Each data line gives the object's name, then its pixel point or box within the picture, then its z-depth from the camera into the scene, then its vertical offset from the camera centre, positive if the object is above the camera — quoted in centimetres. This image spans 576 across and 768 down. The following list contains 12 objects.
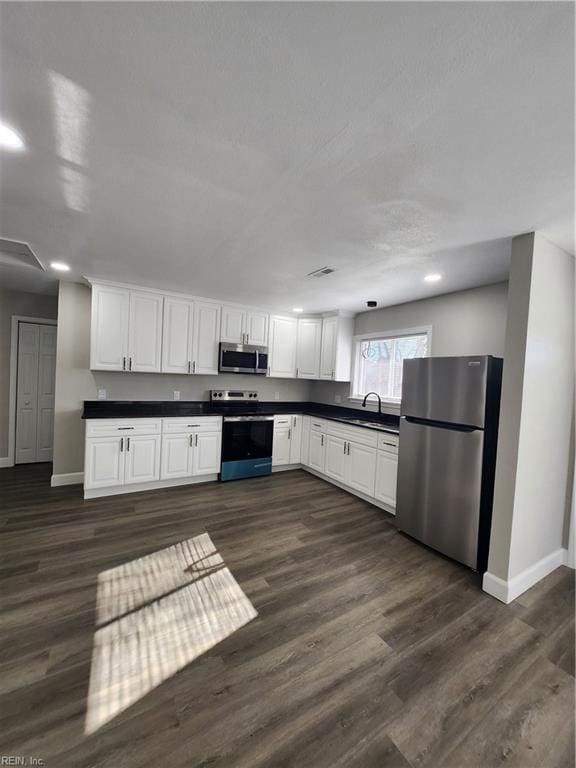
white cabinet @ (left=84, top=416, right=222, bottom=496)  361 -104
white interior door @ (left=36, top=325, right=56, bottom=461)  487 -39
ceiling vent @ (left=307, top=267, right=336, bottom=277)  302 +101
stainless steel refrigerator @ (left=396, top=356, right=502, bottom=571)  254 -61
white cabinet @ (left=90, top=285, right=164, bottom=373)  382 +44
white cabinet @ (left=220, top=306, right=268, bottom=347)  460 +67
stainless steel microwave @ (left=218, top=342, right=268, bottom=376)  455 +19
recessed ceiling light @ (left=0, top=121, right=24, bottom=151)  138 +99
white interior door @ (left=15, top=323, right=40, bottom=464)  473 -49
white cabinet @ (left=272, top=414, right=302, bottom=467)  482 -101
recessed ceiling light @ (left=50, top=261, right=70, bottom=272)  322 +99
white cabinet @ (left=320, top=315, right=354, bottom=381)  484 +43
